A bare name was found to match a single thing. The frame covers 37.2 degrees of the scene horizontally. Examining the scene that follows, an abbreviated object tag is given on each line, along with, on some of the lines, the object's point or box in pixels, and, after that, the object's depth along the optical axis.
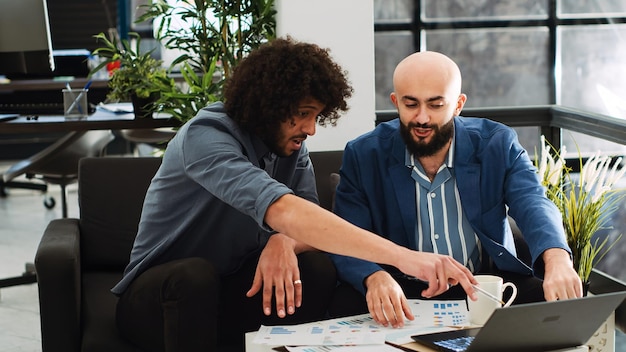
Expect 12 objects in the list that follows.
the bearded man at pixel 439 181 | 2.62
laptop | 1.76
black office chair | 5.09
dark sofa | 2.62
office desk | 4.13
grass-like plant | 3.06
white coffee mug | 2.04
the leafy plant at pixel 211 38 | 3.68
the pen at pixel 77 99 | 4.31
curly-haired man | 2.15
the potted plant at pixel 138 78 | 3.98
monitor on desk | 4.43
